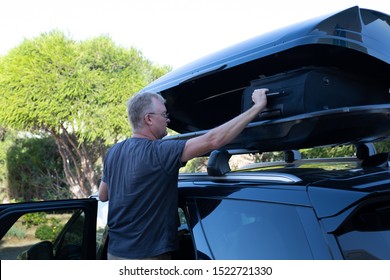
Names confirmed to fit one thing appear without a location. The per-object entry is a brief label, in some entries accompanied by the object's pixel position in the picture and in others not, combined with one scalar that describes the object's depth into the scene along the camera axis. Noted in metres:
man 2.18
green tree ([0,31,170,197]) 12.55
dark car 1.61
